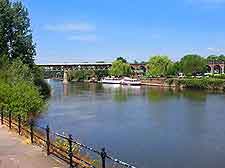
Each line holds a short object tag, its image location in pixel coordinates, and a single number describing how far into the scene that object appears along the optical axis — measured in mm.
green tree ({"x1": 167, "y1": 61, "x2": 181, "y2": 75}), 93528
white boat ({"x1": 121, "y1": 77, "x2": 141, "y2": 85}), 90596
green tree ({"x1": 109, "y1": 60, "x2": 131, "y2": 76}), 112185
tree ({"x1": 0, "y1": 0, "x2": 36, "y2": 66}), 30063
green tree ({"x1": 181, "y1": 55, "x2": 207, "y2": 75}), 90677
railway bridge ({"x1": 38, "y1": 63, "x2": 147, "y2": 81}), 124487
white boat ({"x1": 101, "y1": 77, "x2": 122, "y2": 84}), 99313
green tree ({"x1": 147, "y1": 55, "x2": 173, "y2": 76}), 93203
